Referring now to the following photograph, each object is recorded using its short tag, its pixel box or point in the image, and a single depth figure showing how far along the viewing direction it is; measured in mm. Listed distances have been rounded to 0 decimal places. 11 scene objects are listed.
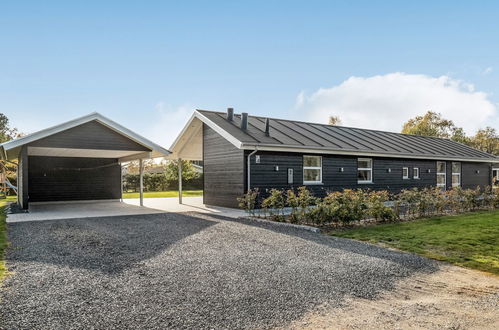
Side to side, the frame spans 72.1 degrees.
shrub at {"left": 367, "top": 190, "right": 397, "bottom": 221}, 9664
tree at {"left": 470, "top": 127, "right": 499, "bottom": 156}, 47219
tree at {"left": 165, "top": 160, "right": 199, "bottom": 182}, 30734
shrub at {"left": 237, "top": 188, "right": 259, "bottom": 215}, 11258
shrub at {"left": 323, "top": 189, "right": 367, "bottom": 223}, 9094
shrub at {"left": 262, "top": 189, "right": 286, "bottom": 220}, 10273
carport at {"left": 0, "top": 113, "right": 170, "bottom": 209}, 12219
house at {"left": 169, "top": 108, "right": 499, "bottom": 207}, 12860
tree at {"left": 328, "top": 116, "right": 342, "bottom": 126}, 49219
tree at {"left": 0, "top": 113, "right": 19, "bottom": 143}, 35719
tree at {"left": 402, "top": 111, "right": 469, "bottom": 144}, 42531
